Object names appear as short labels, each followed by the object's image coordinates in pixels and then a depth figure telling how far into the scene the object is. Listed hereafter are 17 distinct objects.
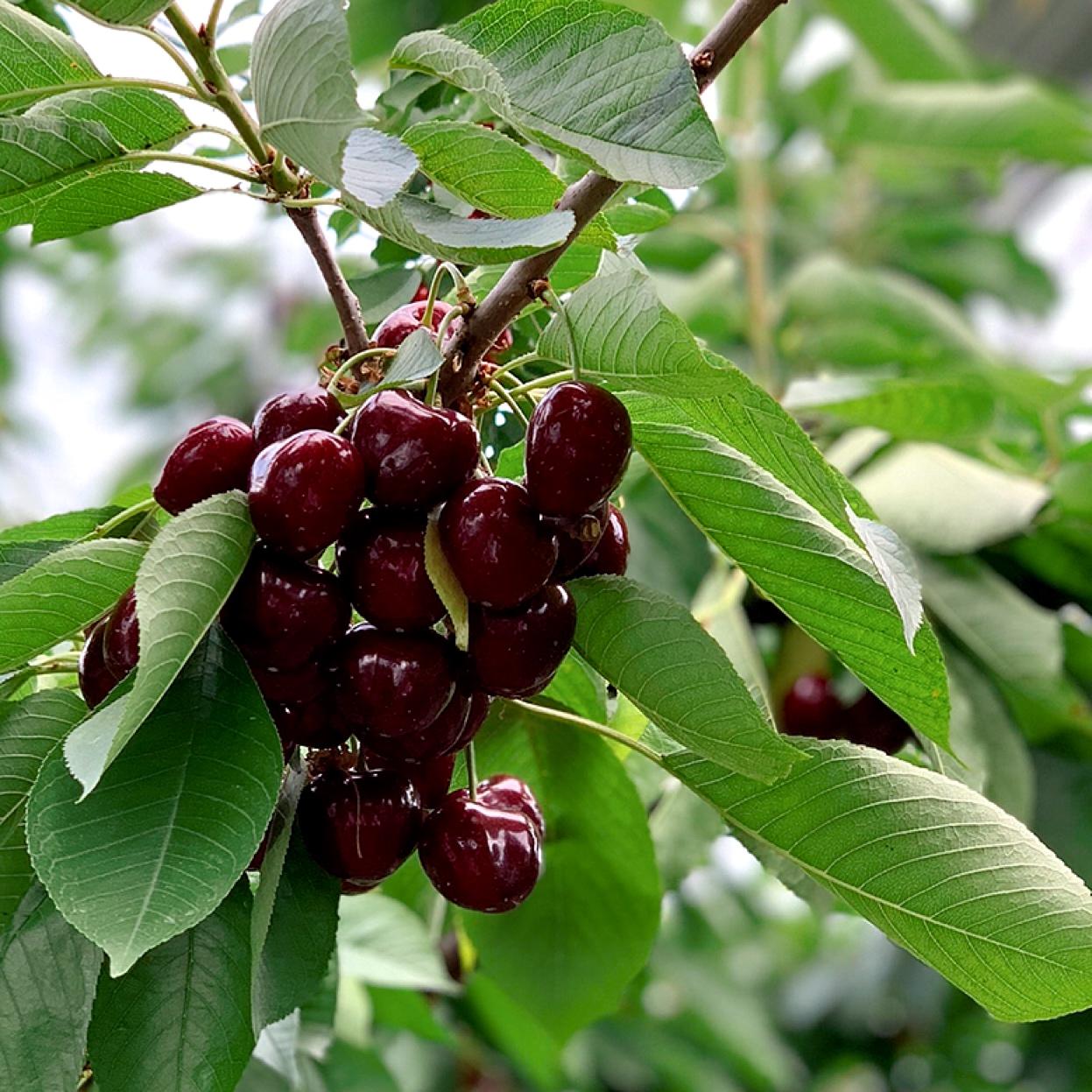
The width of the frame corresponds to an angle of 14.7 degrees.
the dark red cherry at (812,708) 1.21
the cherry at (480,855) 0.91
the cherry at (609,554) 0.90
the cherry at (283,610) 0.86
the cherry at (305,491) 0.85
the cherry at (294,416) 0.88
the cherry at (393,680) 0.86
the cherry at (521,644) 0.87
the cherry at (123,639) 0.86
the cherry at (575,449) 0.86
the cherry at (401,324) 0.91
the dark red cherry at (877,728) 1.10
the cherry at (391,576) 0.86
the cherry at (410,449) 0.86
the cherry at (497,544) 0.86
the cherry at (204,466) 0.88
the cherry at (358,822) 0.90
